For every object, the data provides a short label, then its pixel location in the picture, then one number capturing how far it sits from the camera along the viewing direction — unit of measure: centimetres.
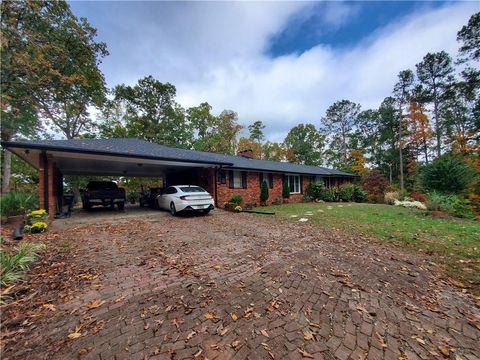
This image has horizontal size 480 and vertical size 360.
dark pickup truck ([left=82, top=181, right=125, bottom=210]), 1133
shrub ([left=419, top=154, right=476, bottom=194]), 1145
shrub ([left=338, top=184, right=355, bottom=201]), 1812
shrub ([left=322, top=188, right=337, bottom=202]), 1770
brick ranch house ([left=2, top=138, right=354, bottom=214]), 803
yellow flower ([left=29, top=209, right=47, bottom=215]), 662
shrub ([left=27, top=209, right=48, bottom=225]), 655
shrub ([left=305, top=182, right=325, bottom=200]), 1797
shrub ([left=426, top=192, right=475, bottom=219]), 958
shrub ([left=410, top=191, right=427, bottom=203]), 1390
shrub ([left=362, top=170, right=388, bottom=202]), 1904
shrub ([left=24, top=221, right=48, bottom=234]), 595
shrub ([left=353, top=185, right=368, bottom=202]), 1847
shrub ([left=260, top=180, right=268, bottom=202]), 1455
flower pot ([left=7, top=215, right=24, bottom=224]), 757
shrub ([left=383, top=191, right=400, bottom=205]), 1574
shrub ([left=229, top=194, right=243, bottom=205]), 1192
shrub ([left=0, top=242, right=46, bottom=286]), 295
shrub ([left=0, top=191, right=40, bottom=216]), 809
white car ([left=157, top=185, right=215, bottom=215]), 928
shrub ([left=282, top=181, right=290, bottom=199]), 1641
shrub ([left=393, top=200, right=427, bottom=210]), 1212
